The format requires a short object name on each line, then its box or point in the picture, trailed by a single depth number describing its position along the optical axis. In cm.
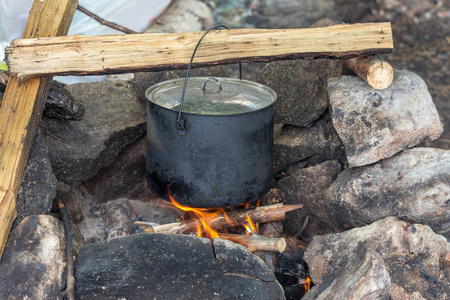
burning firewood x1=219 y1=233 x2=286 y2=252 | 266
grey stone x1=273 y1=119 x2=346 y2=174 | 312
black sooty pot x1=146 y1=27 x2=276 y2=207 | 256
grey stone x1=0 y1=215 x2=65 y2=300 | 213
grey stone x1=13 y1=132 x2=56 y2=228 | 246
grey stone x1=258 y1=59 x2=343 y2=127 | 316
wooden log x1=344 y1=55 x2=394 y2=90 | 272
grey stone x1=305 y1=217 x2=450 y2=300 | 242
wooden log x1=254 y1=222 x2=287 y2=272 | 295
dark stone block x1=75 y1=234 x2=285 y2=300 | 219
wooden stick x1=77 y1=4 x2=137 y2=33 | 348
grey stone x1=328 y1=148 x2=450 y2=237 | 266
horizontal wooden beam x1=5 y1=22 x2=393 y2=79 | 241
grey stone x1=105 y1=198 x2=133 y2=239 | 300
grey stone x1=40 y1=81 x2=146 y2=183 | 296
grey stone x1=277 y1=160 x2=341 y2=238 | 309
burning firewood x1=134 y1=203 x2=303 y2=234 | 292
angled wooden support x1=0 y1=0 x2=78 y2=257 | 235
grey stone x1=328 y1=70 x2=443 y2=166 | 277
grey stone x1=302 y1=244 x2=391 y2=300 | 206
